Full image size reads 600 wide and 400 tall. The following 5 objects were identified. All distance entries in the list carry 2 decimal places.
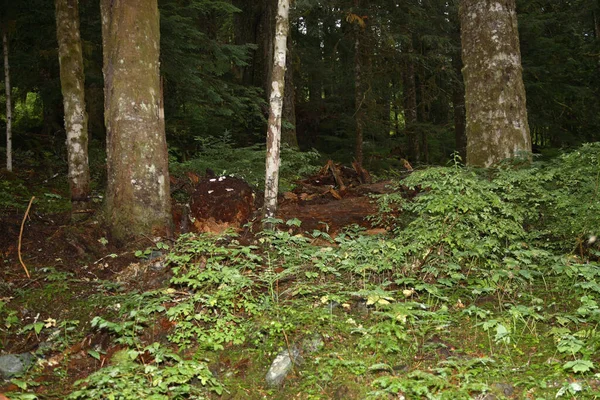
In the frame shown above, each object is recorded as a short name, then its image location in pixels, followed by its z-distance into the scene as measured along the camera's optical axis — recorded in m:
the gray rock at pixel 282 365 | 3.60
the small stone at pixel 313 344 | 3.76
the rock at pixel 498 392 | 3.11
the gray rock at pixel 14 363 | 3.70
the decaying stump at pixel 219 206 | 6.79
